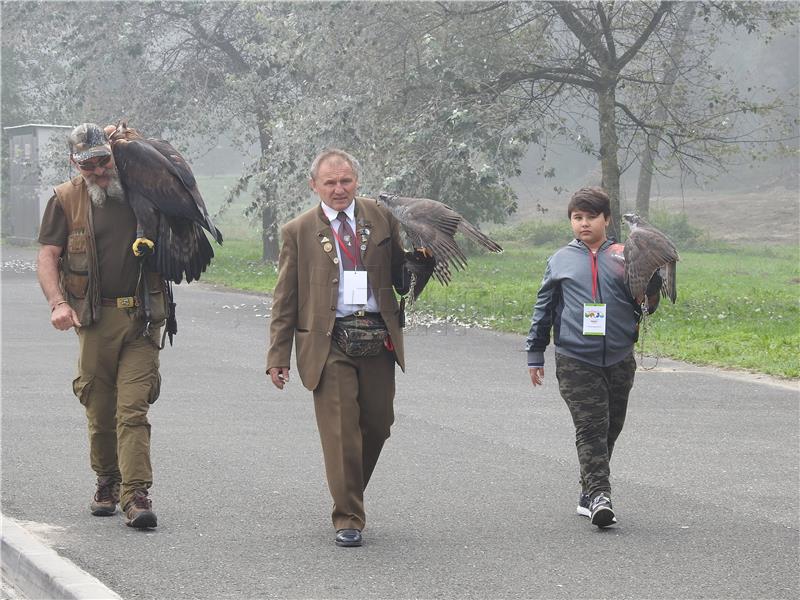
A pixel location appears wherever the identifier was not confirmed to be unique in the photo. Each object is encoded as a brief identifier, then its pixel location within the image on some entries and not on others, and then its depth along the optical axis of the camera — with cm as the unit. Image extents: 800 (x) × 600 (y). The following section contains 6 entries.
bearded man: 1342
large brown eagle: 1346
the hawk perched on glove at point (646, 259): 1343
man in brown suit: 1284
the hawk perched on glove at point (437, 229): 1218
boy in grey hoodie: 1372
